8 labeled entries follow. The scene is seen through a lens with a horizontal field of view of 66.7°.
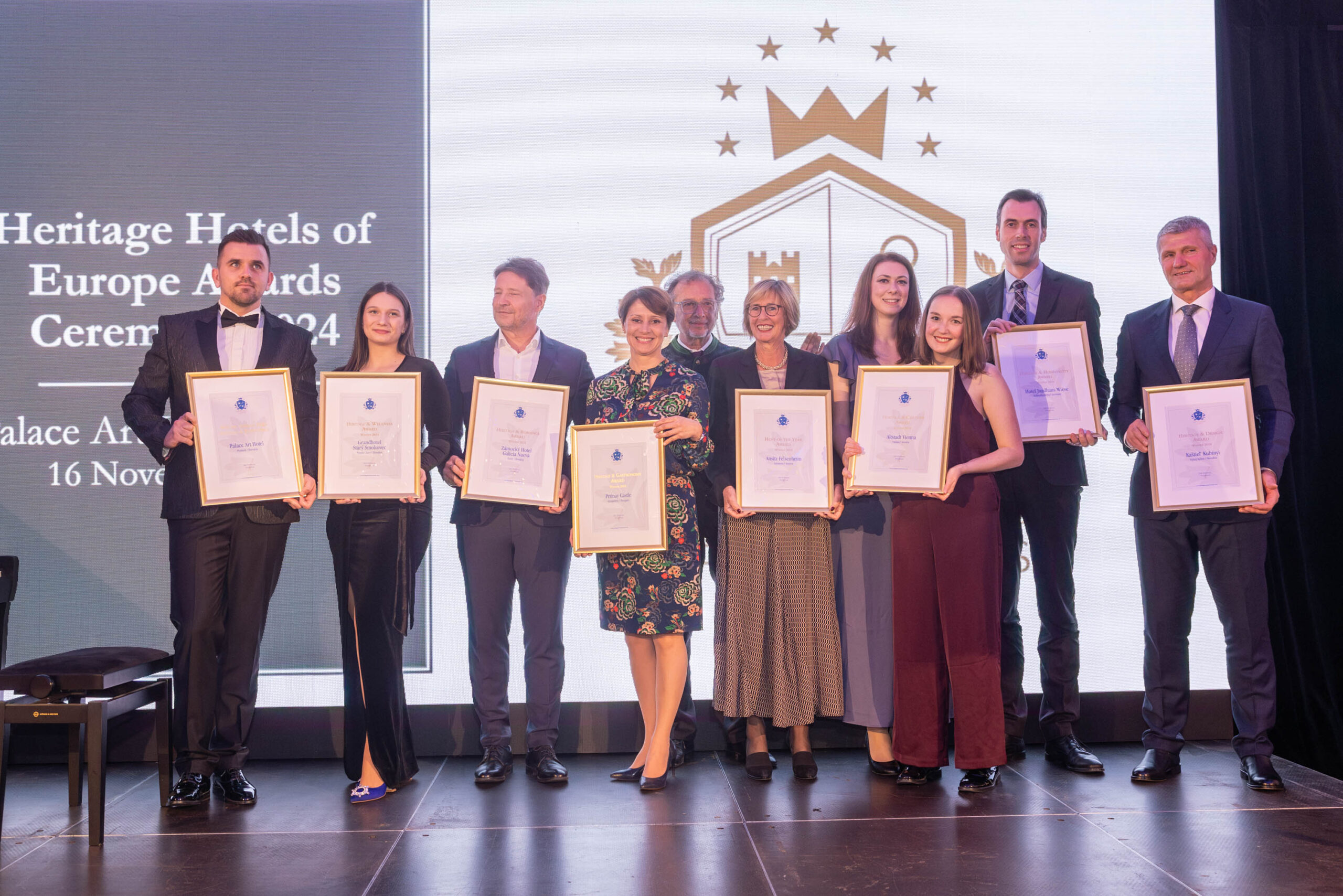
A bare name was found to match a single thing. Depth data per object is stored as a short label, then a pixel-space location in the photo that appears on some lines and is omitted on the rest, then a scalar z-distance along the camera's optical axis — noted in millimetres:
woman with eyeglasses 3340
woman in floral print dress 3242
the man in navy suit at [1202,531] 3293
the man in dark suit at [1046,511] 3576
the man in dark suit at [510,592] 3461
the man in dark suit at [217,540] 3182
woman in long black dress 3193
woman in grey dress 3443
